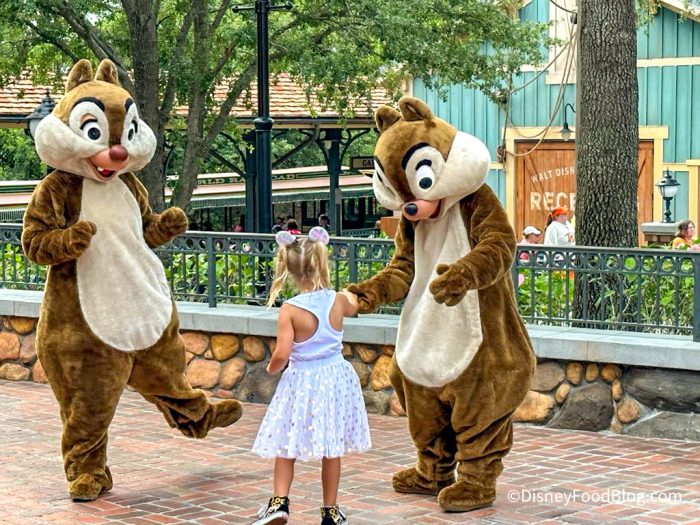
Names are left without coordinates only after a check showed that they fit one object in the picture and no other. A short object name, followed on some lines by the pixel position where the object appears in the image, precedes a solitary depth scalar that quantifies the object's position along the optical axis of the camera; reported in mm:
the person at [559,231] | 14880
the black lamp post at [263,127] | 12477
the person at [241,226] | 23297
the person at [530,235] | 14758
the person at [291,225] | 18164
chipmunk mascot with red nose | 7543
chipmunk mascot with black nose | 7117
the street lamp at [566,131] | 19156
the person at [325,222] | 23019
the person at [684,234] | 12414
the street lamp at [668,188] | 17984
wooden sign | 19891
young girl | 6578
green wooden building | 18719
